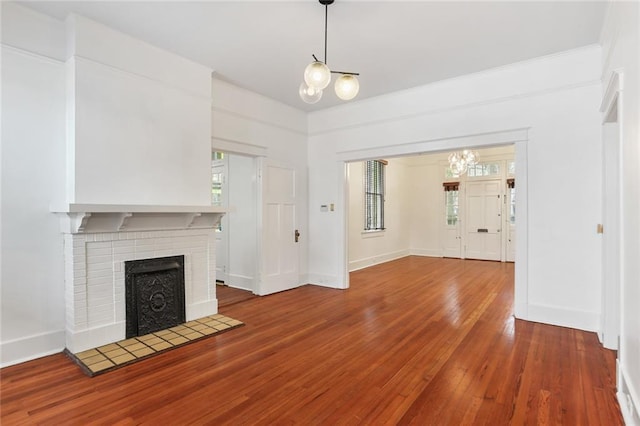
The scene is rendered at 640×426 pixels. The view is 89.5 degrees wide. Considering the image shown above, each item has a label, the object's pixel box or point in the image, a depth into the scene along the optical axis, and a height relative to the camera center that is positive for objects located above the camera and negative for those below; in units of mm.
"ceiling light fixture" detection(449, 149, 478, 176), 7254 +1162
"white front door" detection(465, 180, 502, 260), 8781 -259
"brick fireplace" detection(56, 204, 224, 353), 3066 -441
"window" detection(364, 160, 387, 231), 8148 +421
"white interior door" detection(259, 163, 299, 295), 5285 -333
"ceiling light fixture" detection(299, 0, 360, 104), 2654 +1109
